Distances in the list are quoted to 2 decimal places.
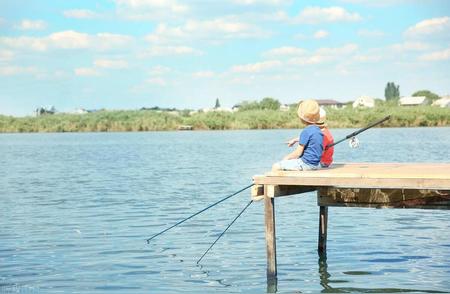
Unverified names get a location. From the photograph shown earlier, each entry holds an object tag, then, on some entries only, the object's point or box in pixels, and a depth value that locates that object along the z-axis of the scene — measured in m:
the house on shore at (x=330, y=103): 189.40
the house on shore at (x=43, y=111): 119.26
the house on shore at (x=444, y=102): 136.62
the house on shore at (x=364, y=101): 155.40
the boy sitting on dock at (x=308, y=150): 11.87
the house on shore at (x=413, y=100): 143.75
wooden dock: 10.68
